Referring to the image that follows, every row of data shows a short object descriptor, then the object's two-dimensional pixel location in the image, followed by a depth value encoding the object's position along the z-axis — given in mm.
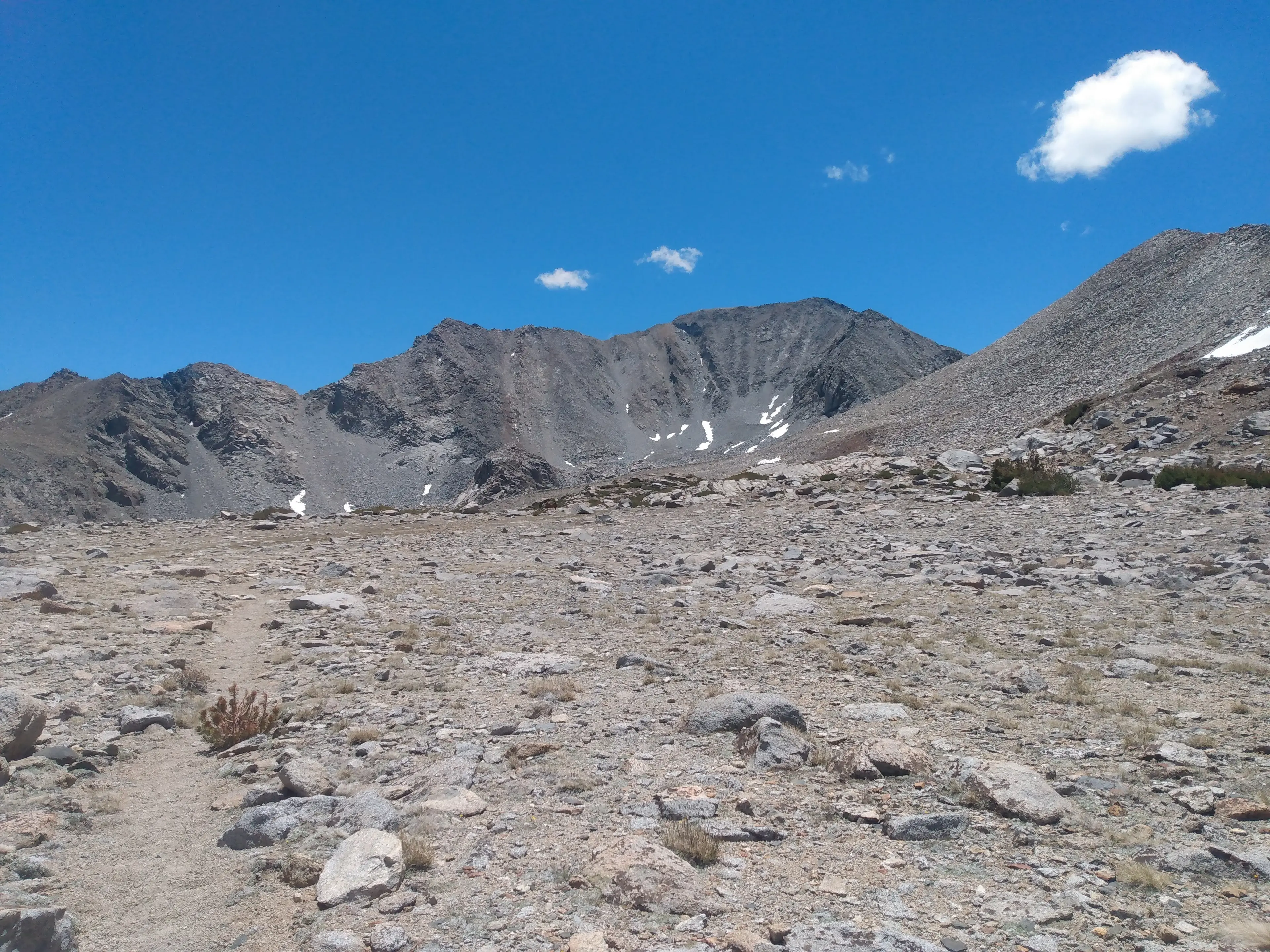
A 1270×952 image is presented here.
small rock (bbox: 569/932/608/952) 3947
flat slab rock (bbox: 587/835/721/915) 4359
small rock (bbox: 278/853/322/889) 4812
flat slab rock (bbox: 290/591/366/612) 12969
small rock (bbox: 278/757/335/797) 6016
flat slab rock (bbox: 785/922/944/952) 3863
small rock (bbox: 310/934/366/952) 4086
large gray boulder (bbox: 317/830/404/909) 4598
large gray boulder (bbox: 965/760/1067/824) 5164
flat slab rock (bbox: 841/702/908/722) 7270
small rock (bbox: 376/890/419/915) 4449
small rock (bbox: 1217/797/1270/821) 4875
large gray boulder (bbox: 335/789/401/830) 5457
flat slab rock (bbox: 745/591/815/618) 12086
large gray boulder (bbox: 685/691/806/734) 7141
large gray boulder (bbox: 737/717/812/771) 6293
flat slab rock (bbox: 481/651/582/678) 9430
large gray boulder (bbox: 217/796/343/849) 5379
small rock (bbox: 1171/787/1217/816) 5055
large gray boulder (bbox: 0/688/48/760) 6379
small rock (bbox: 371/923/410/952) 4059
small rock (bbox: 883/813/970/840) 5051
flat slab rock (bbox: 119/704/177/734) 7492
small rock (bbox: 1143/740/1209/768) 5746
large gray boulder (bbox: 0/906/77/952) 3918
